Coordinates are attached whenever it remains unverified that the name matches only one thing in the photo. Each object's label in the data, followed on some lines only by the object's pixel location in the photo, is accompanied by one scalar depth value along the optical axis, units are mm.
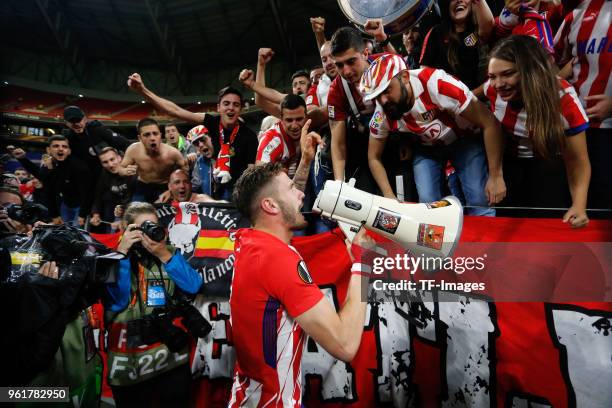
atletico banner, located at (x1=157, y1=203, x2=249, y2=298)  2979
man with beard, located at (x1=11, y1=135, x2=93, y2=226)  5461
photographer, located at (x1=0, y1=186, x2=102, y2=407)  1837
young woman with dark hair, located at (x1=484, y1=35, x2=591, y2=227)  1938
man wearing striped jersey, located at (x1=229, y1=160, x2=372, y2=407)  1561
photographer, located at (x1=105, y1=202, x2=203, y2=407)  2463
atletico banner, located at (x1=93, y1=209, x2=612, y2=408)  1979
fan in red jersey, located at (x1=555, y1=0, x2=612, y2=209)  2096
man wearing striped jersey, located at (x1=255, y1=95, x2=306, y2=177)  3277
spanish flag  3051
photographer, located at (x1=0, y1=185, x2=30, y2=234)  2570
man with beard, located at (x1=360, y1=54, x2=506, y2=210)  2330
